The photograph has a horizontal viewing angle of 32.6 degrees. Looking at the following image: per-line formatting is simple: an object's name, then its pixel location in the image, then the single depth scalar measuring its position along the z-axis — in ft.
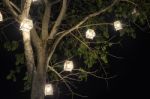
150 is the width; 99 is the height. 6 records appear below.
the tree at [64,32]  16.56
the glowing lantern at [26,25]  15.23
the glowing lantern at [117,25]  17.82
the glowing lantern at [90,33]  17.57
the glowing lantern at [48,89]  18.05
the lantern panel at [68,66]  17.63
